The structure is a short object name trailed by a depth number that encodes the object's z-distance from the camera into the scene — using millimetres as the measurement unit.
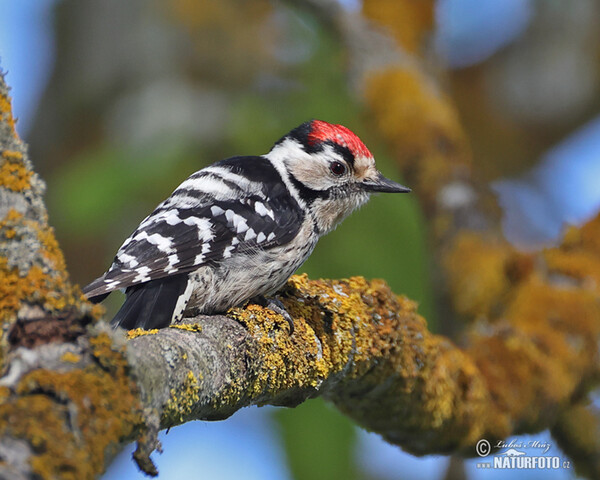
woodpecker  5266
